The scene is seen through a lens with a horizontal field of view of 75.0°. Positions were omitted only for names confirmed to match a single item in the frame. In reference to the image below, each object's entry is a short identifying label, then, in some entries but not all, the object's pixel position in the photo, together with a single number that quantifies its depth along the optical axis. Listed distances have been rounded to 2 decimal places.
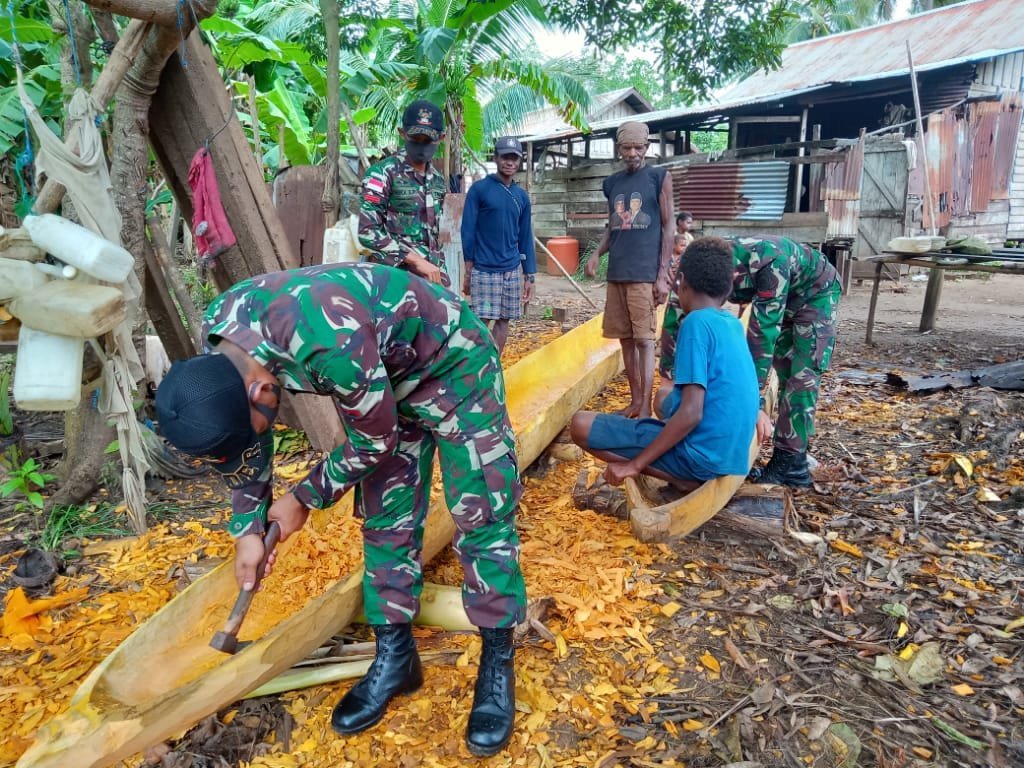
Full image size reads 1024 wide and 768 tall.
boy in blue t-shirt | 2.97
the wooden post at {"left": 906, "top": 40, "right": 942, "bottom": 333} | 7.66
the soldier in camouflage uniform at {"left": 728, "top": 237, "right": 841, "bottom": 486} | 3.53
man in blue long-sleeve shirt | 5.16
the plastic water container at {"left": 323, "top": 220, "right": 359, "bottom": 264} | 4.63
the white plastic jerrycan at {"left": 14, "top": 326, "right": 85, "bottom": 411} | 2.40
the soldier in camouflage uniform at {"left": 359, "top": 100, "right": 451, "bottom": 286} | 4.23
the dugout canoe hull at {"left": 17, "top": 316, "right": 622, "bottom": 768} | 1.66
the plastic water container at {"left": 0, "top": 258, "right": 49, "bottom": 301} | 2.38
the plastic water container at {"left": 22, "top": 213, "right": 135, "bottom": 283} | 2.50
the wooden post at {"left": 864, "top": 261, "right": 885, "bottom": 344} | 7.44
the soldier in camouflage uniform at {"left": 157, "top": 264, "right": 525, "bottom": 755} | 1.59
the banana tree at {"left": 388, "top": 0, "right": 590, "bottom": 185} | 6.96
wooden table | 6.33
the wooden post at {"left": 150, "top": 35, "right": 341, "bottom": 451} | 3.62
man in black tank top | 4.64
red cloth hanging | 3.60
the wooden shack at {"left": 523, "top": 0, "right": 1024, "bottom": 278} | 10.90
